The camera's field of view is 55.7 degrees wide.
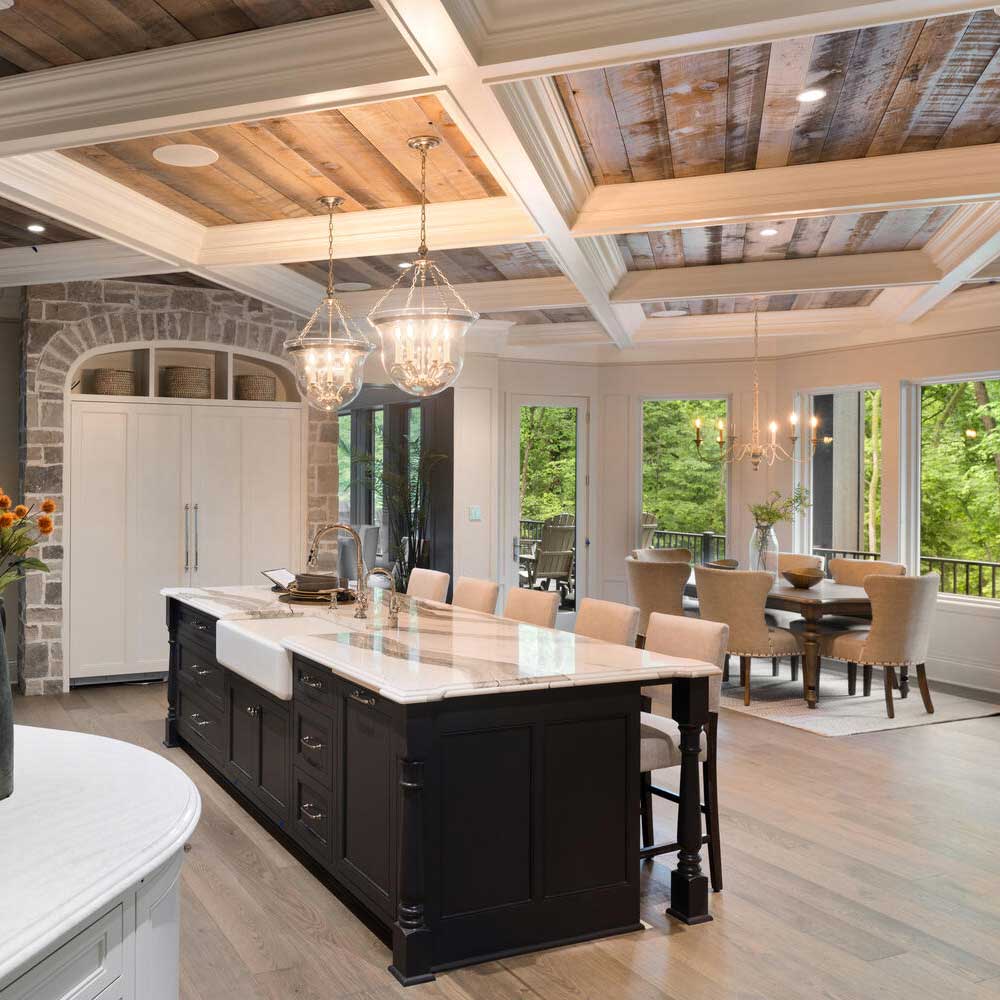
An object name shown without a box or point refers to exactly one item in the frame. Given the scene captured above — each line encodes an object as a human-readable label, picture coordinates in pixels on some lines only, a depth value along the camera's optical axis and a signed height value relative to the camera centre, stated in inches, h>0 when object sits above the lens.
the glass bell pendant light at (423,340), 149.5 +23.3
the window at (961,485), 279.4 +1.6
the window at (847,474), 307.7 +5.1
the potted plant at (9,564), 65.8 -6.0
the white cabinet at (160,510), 258.8 -7.5
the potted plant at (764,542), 269.0 -15.1
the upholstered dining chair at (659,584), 261.0 -26.7
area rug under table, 227.5 -56.4
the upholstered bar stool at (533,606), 171.5 -22.1
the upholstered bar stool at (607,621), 148.6 -21.6
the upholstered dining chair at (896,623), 228.2 -32.6
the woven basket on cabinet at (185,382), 269.7 +29.2
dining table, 241.3 -31.0
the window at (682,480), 342.3 +3.1
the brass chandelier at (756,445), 307.7 +15.1
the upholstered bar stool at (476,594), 189.5 -22.1
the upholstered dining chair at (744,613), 243.3 -32.3
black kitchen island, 108.6 -37.0
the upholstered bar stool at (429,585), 207.0 -22.1
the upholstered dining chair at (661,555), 304.8 -21.7
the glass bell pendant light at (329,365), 175.5 +22.6
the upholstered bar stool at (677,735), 128.3 -34.0
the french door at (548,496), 339.0 -3.2
